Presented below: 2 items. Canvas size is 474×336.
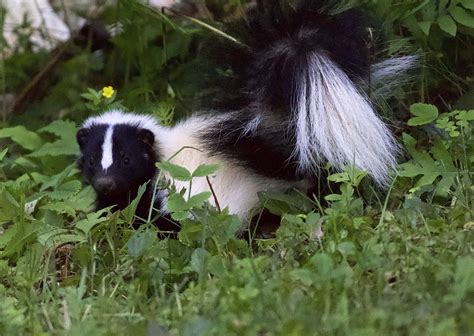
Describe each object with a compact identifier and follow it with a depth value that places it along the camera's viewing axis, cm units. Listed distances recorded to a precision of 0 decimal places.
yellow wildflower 1148
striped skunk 905
